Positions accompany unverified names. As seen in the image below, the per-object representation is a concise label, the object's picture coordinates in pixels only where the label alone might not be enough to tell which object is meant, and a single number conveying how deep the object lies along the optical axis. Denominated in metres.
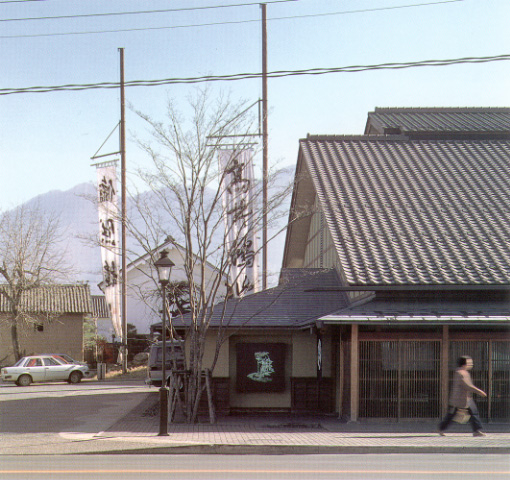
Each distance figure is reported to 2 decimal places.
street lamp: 15.62
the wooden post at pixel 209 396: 18.03
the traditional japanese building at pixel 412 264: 17.72
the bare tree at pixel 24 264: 43.22
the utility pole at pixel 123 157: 35.12
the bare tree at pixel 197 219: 18.60
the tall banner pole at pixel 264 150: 20.70
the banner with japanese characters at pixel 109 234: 30.48
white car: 34.43
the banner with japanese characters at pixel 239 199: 20.70
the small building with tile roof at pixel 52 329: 46.28
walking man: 14.96
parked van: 28.34
